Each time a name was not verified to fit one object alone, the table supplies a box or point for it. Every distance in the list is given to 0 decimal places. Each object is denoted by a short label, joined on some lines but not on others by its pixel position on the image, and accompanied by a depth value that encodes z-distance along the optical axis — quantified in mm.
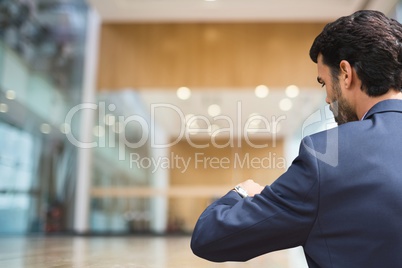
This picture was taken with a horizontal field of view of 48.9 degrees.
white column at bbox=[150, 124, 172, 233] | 6082
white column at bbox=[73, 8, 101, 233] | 6184
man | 841
